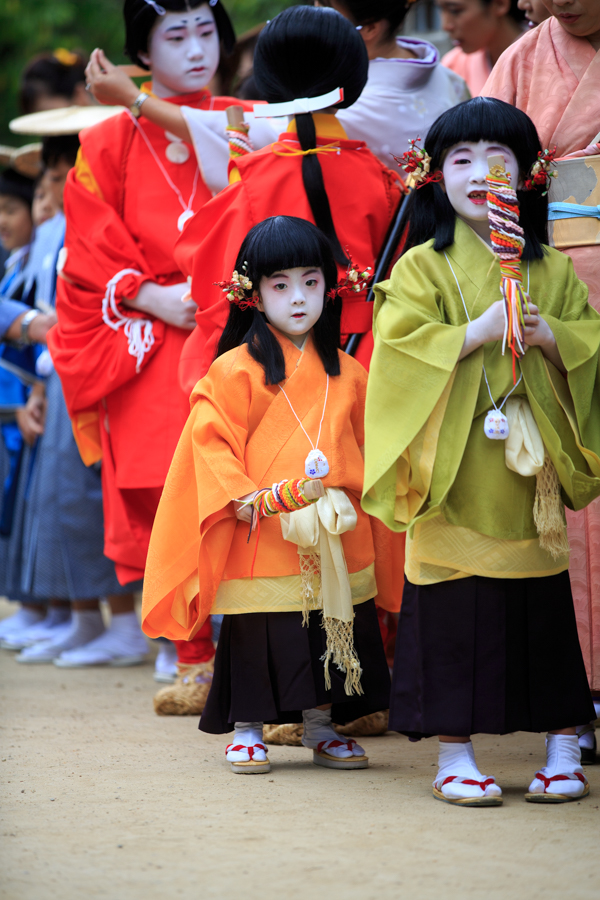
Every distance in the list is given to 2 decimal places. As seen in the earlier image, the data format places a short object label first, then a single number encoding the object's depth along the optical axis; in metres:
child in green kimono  5.18
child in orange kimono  5.79
